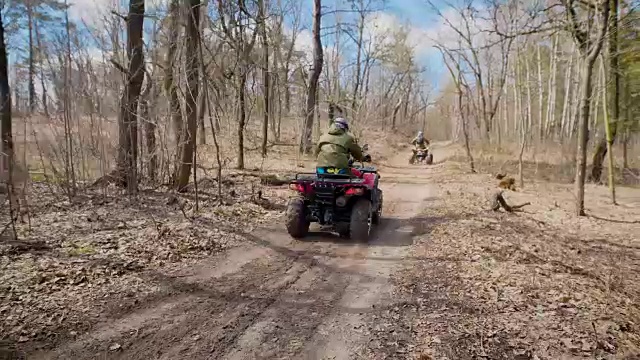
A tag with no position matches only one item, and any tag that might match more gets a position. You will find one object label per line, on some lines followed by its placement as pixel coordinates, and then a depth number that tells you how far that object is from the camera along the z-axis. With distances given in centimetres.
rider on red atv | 783
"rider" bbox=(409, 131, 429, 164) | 2286
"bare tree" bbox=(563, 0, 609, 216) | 934
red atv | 727
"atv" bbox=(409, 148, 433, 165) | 2302
